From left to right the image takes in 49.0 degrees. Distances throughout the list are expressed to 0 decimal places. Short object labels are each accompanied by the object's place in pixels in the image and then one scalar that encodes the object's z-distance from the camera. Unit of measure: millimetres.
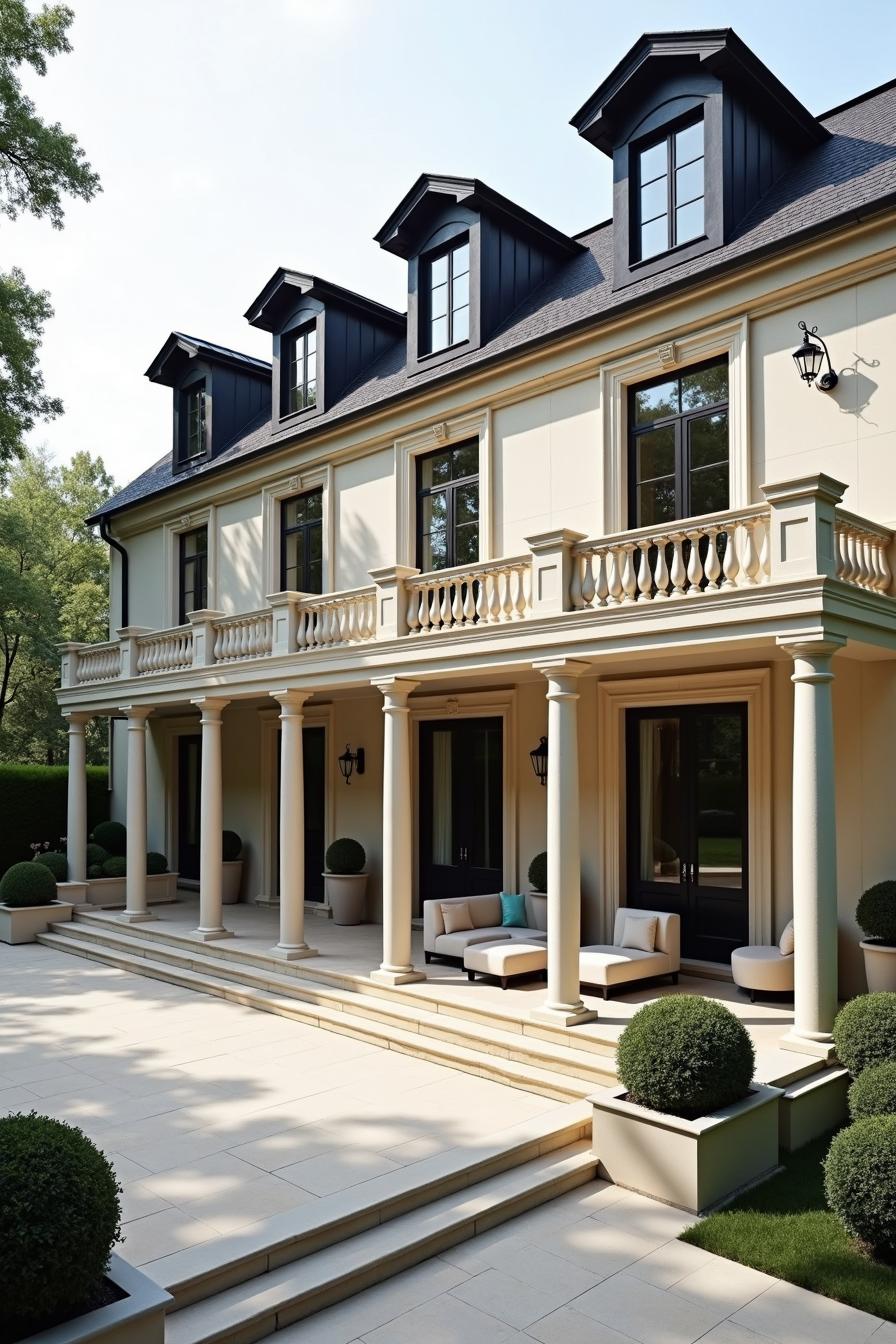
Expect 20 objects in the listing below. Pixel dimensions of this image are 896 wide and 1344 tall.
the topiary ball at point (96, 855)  18625
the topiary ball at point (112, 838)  19656
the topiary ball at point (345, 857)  15492
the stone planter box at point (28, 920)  16531
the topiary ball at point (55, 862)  17953
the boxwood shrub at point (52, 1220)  4258
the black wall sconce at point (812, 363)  9633
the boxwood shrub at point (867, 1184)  5730
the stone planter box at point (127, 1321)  4336
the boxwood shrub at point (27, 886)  16719
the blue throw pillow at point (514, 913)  12742
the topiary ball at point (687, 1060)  6816
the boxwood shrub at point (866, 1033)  7383
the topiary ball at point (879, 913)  8758
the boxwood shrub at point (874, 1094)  6688
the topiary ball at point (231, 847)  18188
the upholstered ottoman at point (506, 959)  11031
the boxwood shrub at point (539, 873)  12617
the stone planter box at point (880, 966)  8750
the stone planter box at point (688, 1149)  6613
